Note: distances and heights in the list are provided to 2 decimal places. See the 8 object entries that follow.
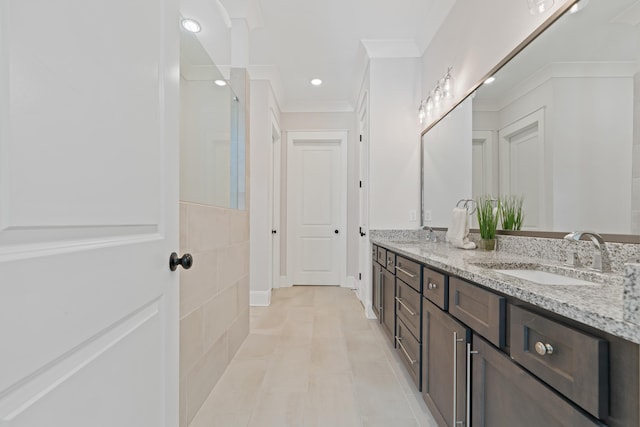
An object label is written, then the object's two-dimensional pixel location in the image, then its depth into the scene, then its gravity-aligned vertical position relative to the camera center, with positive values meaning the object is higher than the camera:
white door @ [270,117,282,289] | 4.53 +0.12
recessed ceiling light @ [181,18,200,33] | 1.71 +1.01
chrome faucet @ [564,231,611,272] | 1.20 -0.13
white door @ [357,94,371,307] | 3.61 +0.07
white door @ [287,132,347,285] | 5.08 +0.04
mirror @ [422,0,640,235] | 1.16 +0.40
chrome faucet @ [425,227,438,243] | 2.93 -0.19
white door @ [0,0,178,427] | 0.47 +0.00
